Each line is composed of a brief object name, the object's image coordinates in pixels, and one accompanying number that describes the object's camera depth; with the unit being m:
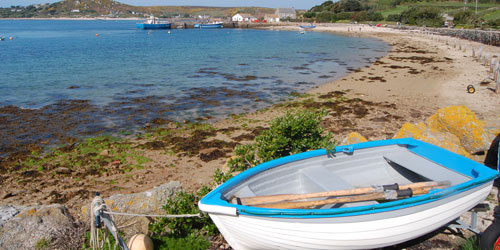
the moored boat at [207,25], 119.19
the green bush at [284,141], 6.95
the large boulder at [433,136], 8.19
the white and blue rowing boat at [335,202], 4.35
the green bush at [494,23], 53.08
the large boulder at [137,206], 5.82
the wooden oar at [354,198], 4.64
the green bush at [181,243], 5.30
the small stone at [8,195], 8.59
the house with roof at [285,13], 152.00
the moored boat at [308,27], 108.07
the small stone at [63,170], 9.96
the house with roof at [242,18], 145.00
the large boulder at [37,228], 5.11
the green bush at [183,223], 5.63
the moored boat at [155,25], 110.25
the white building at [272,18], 146.75
